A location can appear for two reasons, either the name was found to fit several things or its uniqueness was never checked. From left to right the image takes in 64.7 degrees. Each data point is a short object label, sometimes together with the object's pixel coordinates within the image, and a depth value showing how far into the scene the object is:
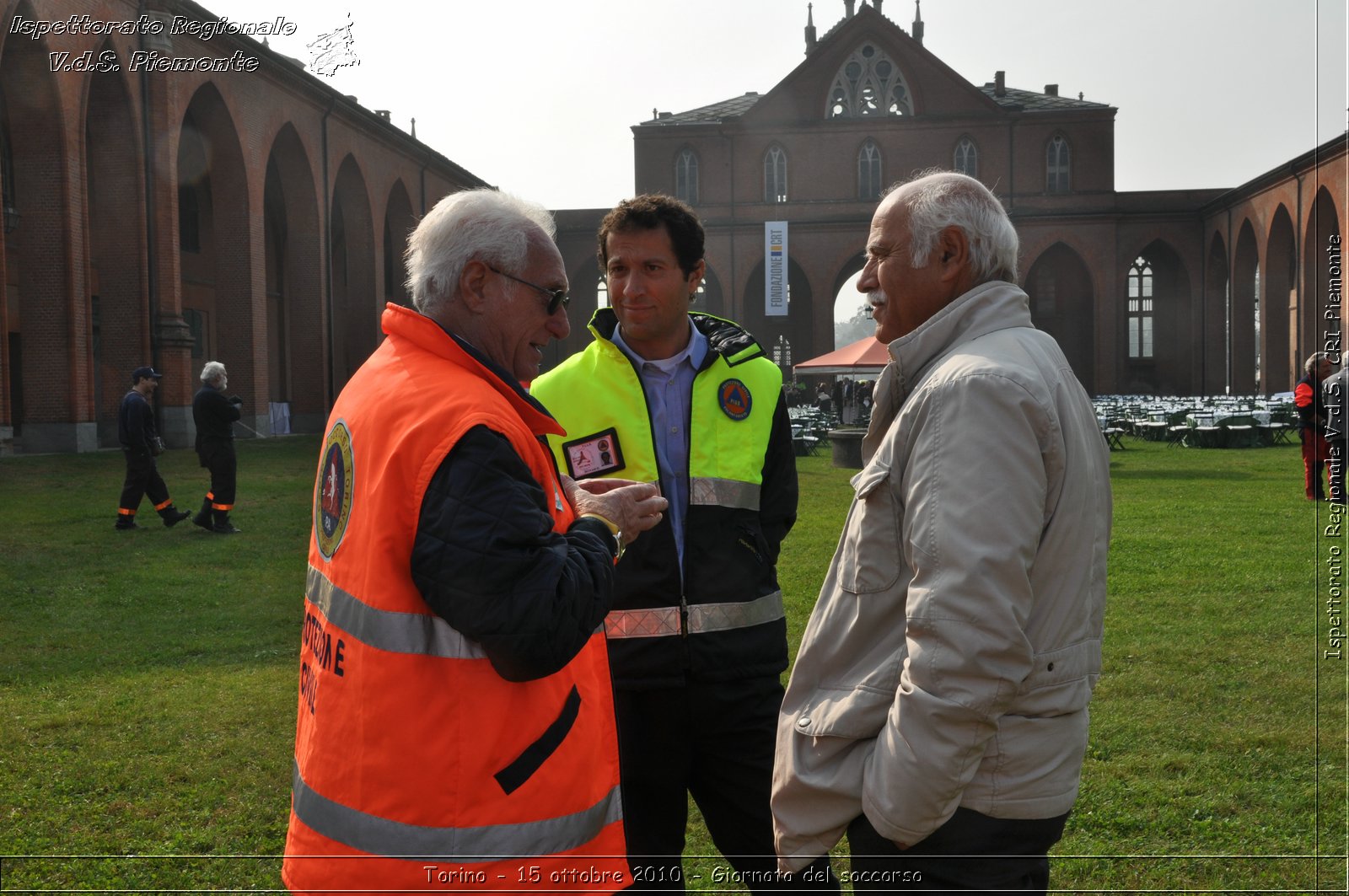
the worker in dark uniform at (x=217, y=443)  11.79
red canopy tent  20.03
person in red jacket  12.04
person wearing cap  12.06
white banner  38.28
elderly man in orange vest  1.78
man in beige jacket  1.76
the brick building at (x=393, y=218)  20.83
